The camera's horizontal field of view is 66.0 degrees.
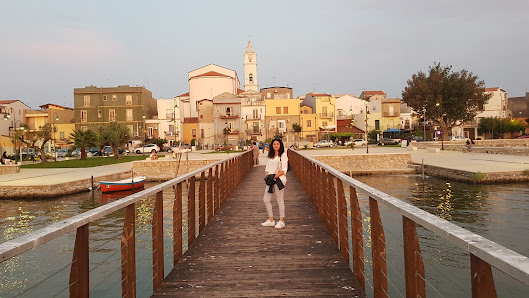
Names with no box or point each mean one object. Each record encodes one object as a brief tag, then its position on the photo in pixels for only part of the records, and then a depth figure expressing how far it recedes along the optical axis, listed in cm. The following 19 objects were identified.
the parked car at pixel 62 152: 5324
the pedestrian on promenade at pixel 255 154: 2564
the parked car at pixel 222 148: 5756
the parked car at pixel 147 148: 5944
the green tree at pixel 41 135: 4022
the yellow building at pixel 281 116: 7056
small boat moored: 2341
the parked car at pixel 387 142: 6147
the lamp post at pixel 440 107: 4929
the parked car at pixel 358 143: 5884
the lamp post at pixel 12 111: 6688
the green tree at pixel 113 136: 4444
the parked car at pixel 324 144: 5800
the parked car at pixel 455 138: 5938
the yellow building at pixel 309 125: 7119
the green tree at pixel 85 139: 4331
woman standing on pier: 715
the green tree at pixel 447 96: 5050
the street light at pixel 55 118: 7046
